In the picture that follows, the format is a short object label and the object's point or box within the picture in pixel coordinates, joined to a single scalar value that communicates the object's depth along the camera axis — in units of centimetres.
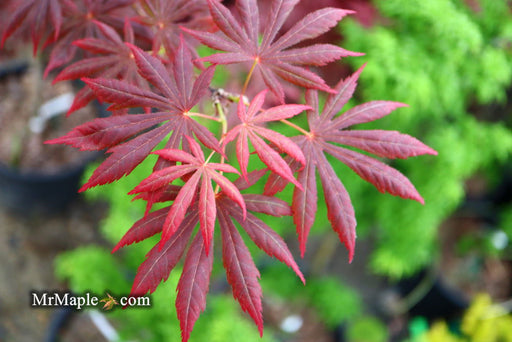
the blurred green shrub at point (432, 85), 47
